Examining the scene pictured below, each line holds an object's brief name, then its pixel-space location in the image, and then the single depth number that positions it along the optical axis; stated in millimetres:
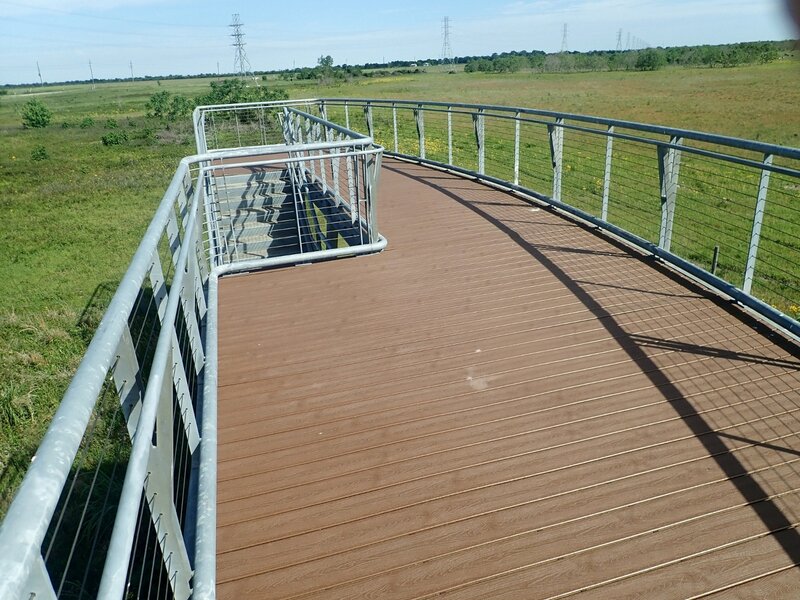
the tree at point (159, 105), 47344
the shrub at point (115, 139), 36656
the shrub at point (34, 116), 53125
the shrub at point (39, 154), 32875
